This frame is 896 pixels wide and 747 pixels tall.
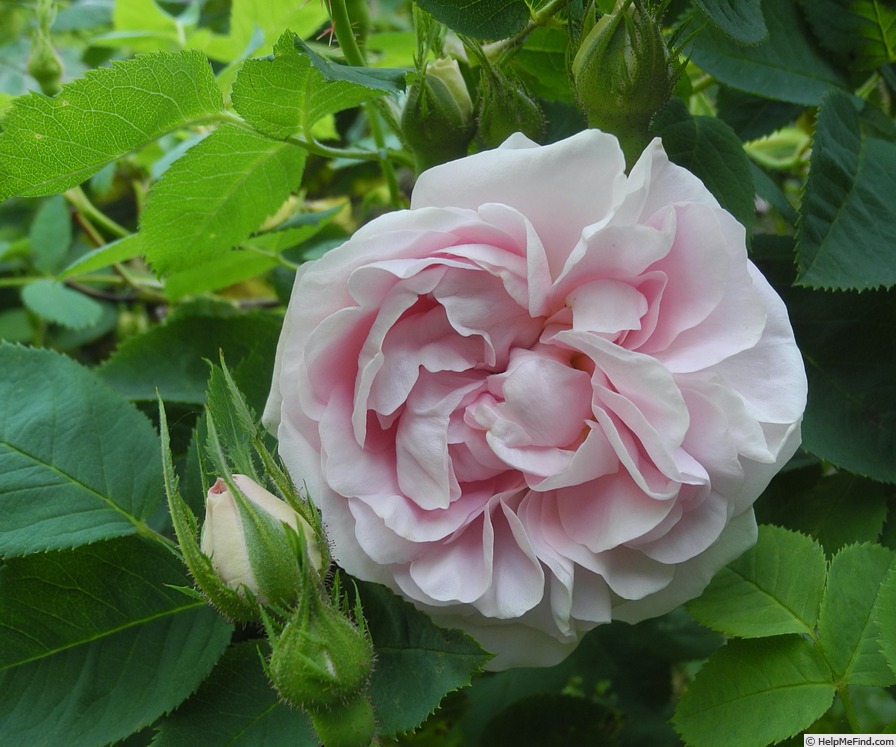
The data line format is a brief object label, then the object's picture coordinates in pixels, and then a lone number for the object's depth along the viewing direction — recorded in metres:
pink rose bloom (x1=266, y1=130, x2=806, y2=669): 0.23
